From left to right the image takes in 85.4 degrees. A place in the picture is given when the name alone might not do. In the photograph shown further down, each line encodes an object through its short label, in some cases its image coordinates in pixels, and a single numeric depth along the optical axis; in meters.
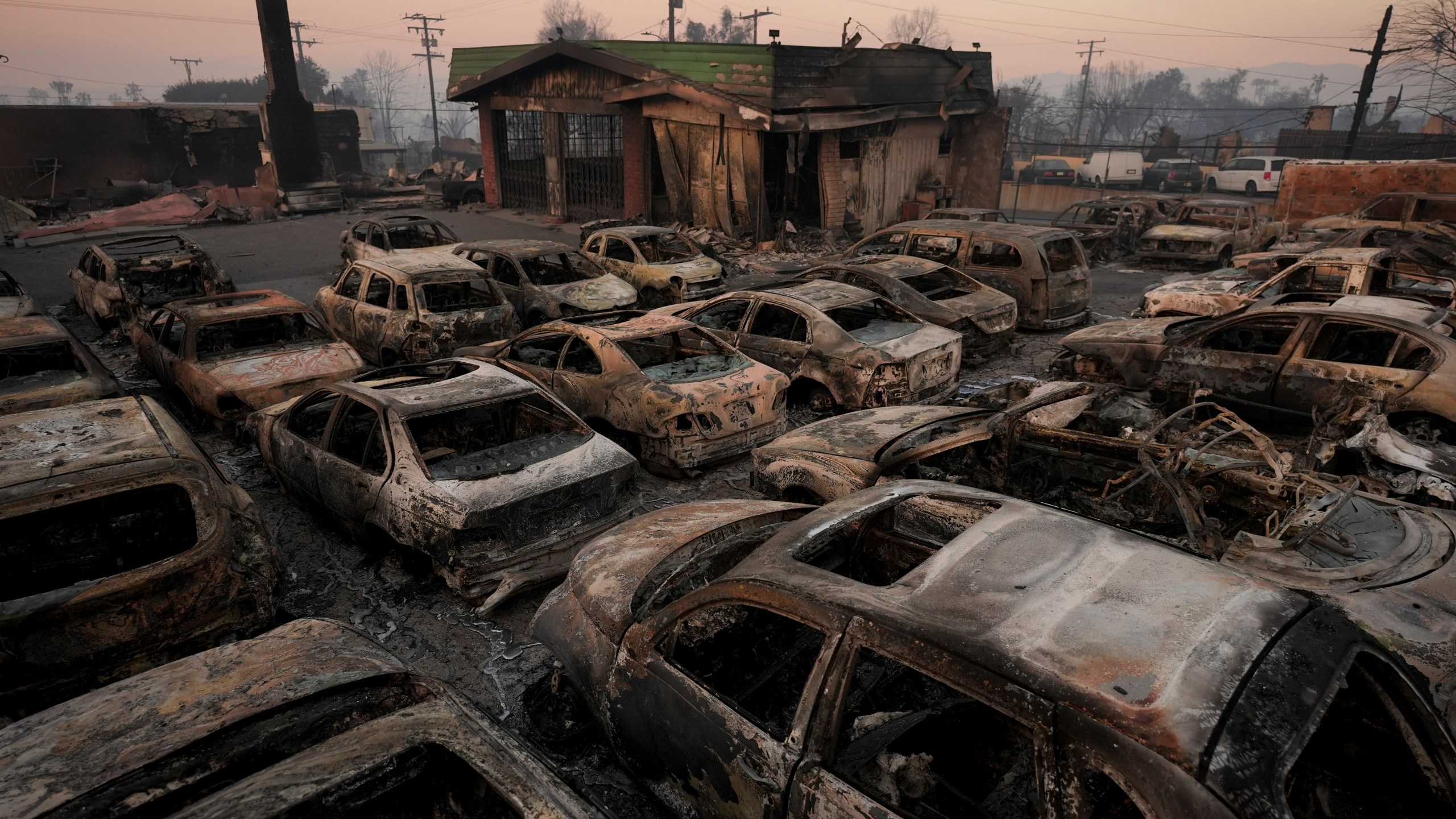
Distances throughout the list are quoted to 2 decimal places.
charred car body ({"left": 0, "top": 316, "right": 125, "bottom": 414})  6.42
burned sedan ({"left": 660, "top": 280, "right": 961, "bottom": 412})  7.73
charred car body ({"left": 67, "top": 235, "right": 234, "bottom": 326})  11.09
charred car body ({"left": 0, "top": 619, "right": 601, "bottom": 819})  2.35
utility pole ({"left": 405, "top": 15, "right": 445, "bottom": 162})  68.72
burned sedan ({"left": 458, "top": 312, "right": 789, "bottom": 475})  6.70
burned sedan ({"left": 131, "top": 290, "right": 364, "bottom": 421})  7.49
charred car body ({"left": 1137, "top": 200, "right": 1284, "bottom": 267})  15.48
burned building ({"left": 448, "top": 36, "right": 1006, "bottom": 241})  17.08
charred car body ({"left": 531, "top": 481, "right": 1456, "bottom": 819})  2.08
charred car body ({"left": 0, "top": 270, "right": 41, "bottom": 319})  8.84
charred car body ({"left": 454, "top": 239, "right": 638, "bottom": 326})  10.77
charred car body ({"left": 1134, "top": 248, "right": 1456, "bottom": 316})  9.39
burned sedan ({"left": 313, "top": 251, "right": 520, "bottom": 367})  9.13
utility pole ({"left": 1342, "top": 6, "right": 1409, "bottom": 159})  24.75
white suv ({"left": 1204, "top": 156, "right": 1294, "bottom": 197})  28.31
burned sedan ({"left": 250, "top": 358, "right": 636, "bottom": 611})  4.93
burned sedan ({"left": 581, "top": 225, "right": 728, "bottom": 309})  12.09
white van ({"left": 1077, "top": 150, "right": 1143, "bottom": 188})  30.97
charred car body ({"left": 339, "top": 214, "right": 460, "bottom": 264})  13.53
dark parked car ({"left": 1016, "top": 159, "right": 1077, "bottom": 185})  31.84
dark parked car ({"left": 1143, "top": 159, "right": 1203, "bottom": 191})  32.53
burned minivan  11.21
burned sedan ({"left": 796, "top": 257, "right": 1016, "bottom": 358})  9.64
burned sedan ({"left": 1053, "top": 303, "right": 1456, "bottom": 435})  6.11
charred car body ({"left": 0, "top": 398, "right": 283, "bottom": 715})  3.73
